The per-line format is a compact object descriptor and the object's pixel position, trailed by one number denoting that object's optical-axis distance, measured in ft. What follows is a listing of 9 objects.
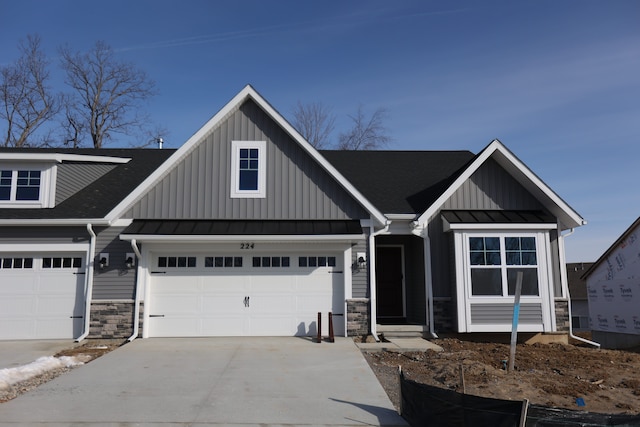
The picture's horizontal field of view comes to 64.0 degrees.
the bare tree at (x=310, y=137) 109.09
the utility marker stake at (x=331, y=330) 39.93
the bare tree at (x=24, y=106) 100.07
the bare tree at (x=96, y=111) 104.27
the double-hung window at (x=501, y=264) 42.09
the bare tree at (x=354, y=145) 110.52
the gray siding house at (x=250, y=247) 41.78
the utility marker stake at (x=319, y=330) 39.64
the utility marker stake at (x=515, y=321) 27.99
